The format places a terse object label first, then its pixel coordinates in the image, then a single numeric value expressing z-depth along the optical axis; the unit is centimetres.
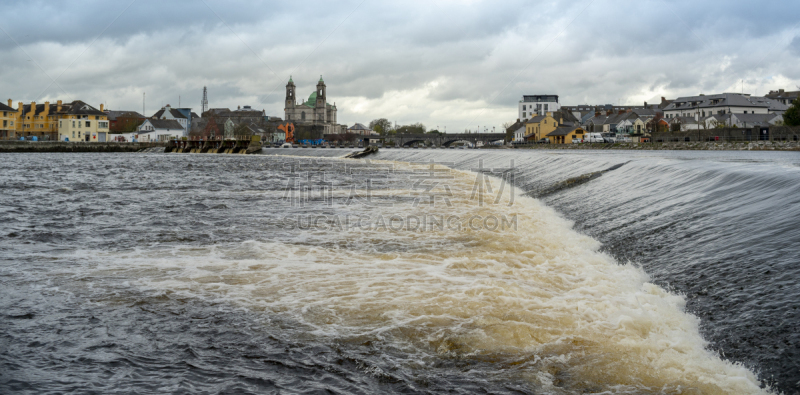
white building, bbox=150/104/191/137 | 17912
